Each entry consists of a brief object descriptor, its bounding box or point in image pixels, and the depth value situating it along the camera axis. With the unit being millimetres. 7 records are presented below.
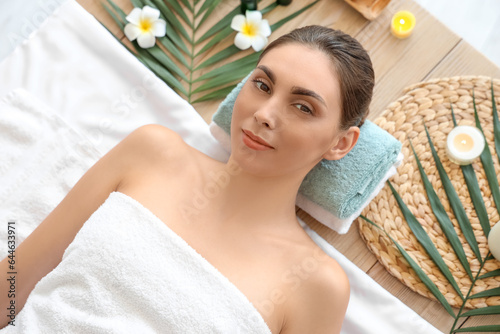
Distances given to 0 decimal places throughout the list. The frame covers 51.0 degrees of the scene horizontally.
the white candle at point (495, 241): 1573
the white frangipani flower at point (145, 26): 1786
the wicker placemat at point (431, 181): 1641
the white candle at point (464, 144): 1650
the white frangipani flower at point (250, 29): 1783
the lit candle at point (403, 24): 1779
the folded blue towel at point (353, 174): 1514
